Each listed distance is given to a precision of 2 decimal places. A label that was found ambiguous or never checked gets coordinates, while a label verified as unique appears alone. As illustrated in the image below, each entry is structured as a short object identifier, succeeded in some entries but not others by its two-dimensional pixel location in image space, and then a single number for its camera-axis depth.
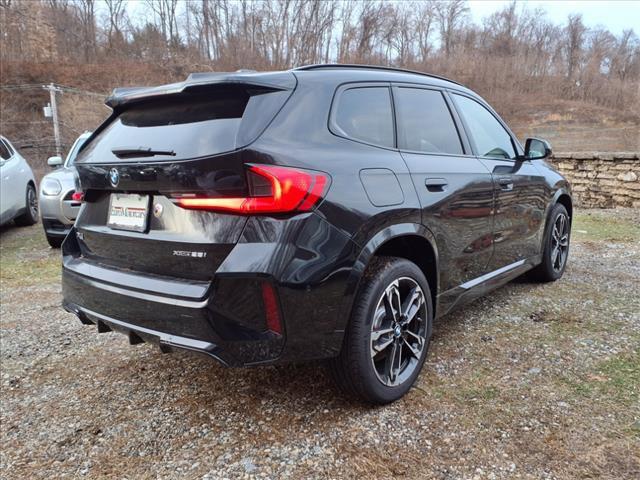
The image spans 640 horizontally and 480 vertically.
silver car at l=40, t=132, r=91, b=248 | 6.15
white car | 7.24
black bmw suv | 1.90
